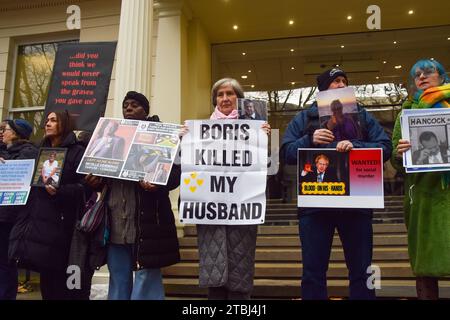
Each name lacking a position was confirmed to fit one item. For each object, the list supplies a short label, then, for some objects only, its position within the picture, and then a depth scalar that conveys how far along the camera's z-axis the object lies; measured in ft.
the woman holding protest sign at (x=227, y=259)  9.30
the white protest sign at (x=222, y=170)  9.83
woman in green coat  9.30
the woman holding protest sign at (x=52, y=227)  10.84
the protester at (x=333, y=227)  9.23
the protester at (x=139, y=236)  10.06
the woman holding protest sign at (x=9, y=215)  12.66
